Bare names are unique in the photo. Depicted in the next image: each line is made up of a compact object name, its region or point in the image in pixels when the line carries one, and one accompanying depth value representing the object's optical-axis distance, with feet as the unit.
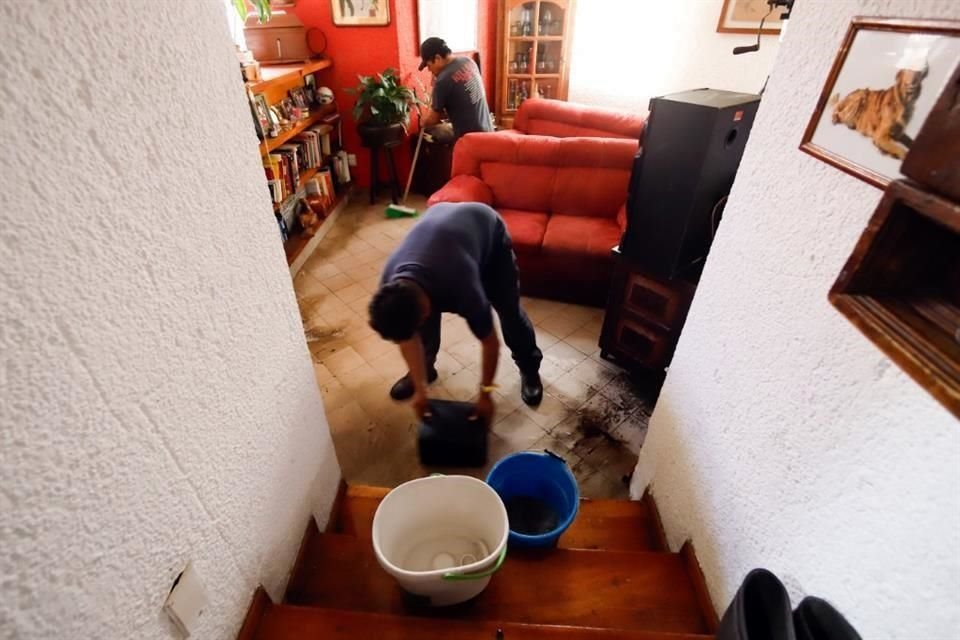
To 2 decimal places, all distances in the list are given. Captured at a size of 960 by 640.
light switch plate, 2.36
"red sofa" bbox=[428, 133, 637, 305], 8.95
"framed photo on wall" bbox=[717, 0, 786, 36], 12.43
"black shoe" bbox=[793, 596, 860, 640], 2.18
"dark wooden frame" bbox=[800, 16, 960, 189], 1.72
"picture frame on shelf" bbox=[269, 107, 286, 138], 9.50
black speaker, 5.22
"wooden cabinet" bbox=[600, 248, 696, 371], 6.34
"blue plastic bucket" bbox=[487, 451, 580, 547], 4.83
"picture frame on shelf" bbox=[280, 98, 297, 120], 10.59
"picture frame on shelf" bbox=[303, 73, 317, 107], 11.88
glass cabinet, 14.70
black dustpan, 5.88
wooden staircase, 3.39
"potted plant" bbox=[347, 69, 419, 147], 11.62
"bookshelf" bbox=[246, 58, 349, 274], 9.46
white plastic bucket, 4.04
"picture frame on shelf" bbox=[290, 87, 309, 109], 11.13
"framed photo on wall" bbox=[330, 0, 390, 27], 11.49
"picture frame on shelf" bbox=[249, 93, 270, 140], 8.71
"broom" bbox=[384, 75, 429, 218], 12.78
